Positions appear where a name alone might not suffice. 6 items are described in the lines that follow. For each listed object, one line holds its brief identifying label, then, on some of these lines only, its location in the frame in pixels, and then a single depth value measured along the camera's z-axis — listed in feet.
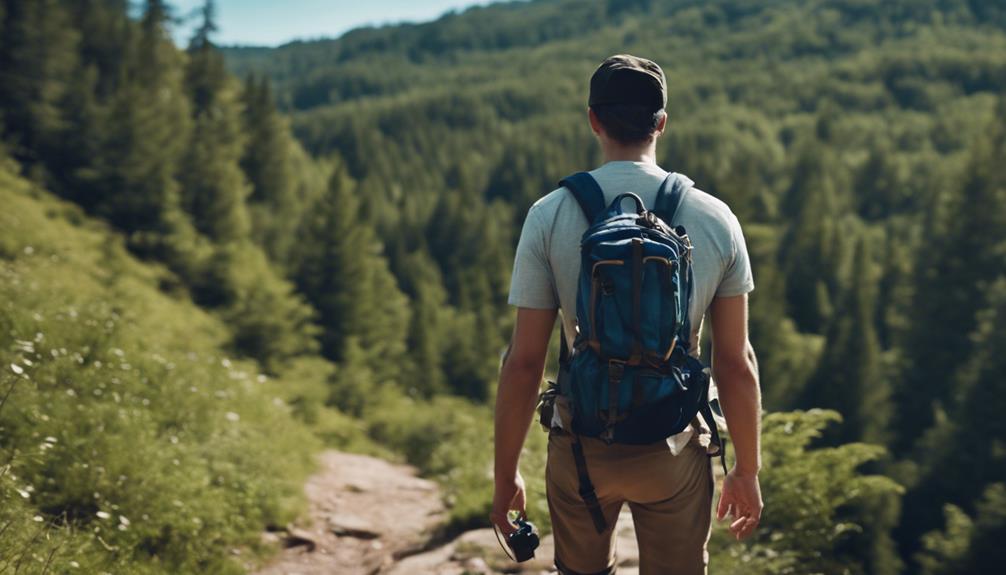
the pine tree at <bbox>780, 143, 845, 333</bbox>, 198.08
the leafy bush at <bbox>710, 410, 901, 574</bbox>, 20.10
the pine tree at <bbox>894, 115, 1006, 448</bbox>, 144.46
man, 9.46
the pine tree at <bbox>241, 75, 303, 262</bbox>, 179.93
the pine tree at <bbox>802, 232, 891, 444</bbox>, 134.41
